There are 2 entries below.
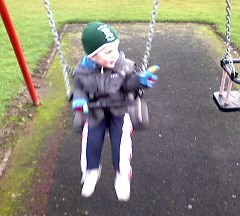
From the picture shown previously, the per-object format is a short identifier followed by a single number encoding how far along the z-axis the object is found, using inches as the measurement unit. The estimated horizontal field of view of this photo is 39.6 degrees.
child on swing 65.0
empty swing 90.3
